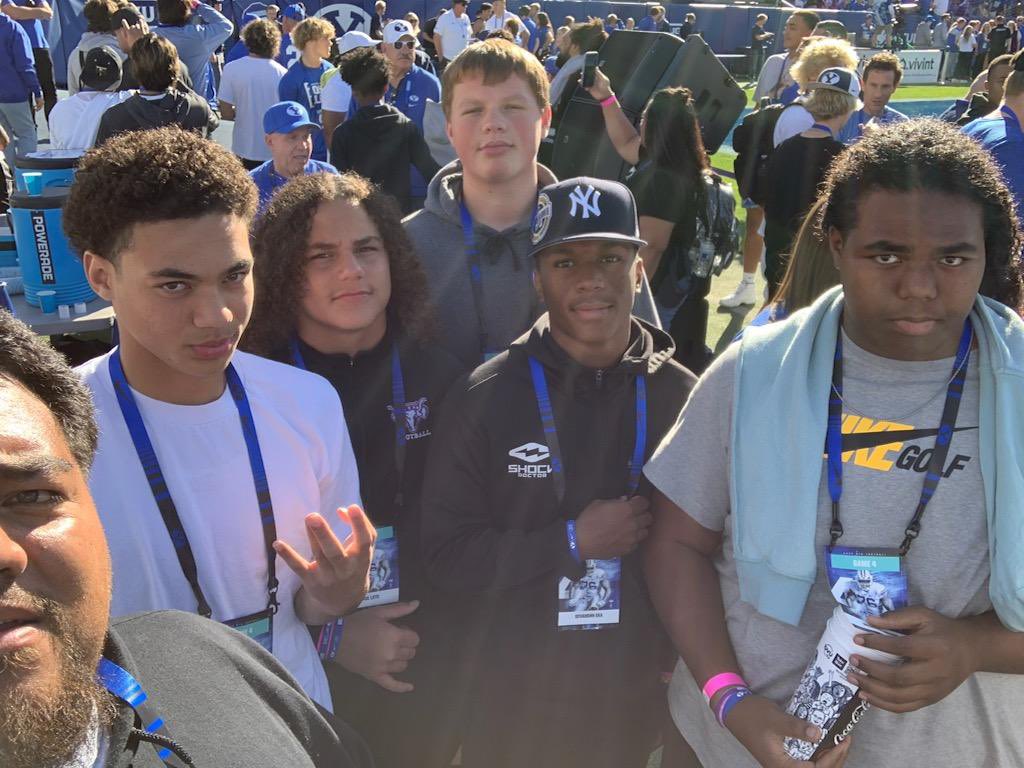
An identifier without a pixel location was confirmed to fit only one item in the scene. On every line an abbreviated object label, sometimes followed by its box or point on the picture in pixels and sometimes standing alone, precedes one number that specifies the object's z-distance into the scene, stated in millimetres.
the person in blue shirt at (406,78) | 6805
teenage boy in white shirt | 1695
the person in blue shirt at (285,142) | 4859
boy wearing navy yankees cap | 2102
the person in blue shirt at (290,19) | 11273
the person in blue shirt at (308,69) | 7180
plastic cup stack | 3164
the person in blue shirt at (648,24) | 20662
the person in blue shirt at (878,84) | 6594
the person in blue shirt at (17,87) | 8985
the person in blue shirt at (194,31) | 7297
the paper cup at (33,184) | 3436
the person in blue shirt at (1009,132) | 4852
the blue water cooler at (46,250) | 3305
